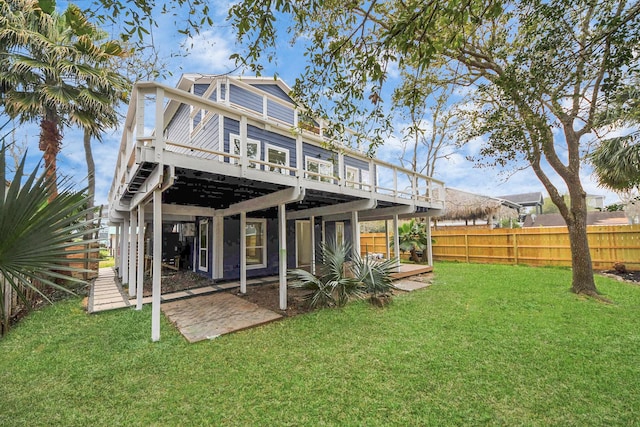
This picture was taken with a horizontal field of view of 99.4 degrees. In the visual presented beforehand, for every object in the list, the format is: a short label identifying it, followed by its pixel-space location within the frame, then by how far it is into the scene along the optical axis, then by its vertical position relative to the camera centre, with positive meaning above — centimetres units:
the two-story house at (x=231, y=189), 416 +89
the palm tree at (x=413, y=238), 1329 -53
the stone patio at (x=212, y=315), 454 -164
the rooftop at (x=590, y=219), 2144 +49
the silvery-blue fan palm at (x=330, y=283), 581 -116
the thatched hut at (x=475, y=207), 1688 +125
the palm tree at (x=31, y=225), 191 +8
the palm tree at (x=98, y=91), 806 +469
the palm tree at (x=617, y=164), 684 +162
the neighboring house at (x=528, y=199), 3102 +322
